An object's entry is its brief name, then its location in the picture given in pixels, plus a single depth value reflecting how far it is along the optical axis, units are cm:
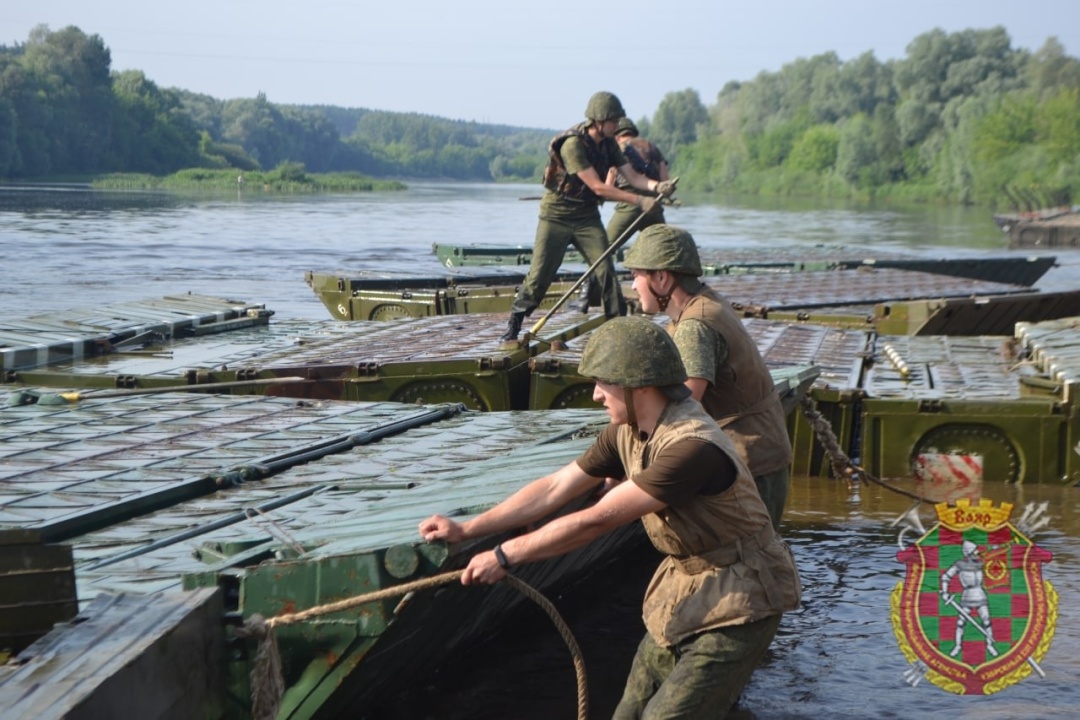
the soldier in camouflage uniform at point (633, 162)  1247
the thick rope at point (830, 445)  774
